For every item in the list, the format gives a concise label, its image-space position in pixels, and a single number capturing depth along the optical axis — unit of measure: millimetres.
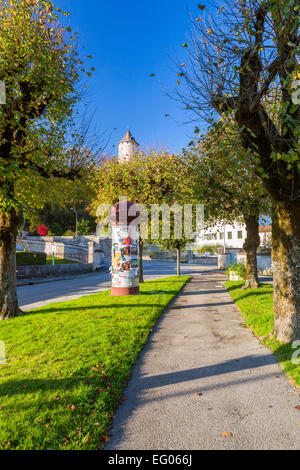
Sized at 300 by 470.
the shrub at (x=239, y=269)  20250
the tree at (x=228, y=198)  14116
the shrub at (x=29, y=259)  26672
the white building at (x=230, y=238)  59469
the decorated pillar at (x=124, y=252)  14086
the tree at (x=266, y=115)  5816
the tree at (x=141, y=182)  19419
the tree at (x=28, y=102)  8977
